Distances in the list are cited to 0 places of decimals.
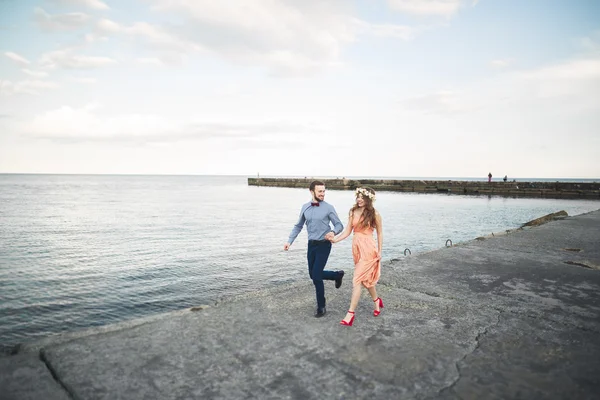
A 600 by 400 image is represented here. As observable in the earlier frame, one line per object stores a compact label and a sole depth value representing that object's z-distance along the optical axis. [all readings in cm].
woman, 430
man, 439
